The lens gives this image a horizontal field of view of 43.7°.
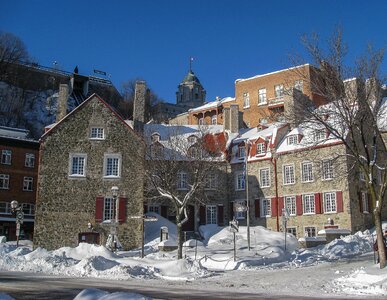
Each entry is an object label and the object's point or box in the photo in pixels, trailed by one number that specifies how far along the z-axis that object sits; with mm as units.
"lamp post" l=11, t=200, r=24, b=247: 32469
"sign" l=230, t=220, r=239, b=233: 25203
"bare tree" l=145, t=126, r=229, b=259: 31025
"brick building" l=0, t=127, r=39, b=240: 50250
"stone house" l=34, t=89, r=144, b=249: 35938
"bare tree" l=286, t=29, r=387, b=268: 20328
